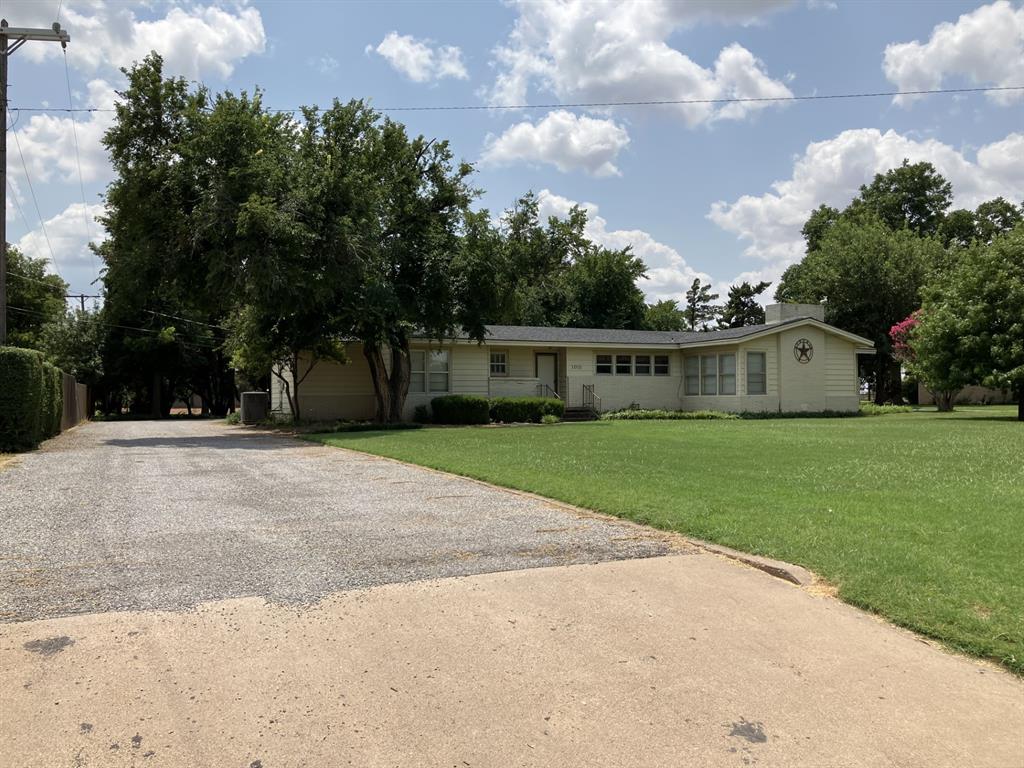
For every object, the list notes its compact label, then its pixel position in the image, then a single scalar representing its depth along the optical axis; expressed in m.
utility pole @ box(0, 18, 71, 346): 18.11
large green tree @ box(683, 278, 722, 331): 71.39
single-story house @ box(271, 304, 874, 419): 28.14
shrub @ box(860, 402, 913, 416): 32.00
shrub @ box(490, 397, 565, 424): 26.69
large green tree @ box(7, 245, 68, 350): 49.56
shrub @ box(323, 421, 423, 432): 22.50
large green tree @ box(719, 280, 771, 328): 63.31
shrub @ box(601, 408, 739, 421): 27.95
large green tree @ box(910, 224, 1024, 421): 23.50
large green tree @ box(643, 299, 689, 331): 56.38
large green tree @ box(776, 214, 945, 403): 39.47
